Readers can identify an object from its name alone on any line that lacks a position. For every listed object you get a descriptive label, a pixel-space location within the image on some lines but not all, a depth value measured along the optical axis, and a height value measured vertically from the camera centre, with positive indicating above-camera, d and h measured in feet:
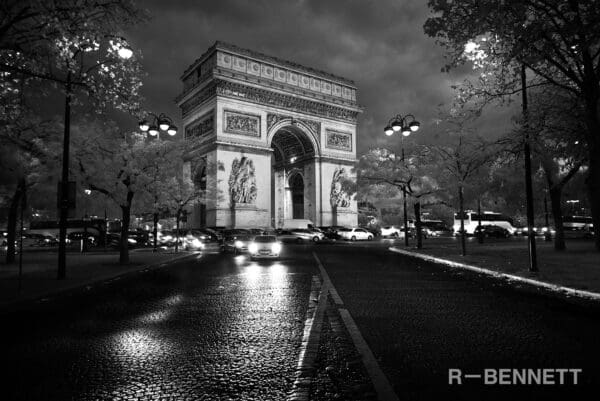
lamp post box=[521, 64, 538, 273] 43.81 +3.01
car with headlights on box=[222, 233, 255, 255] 91.91 -4.60
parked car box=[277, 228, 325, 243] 149.07 -4.53
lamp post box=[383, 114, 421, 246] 82.94 +19.10
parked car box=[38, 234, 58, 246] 152.43 -6.01
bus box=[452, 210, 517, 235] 211.00 -0.01
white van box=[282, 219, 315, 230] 163.88 -0.59
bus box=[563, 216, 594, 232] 216.54 -0.89
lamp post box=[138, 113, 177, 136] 65.10 +15.75
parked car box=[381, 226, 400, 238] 213.58 -5.20
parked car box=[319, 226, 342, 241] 162.50 -4.55
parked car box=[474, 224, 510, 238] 186.50 -4.47
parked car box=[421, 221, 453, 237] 214.48 -4.19
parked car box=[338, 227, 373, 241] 162.00 -4.58
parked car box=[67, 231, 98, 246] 142.20 -4.83
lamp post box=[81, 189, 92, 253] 98.86 -4.75
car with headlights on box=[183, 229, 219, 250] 108.68 -4.56
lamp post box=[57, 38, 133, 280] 38.96 +7.34
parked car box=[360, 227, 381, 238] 215.88 -5.36
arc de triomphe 149.79 +34.96
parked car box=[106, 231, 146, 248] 134.10 -5.09
